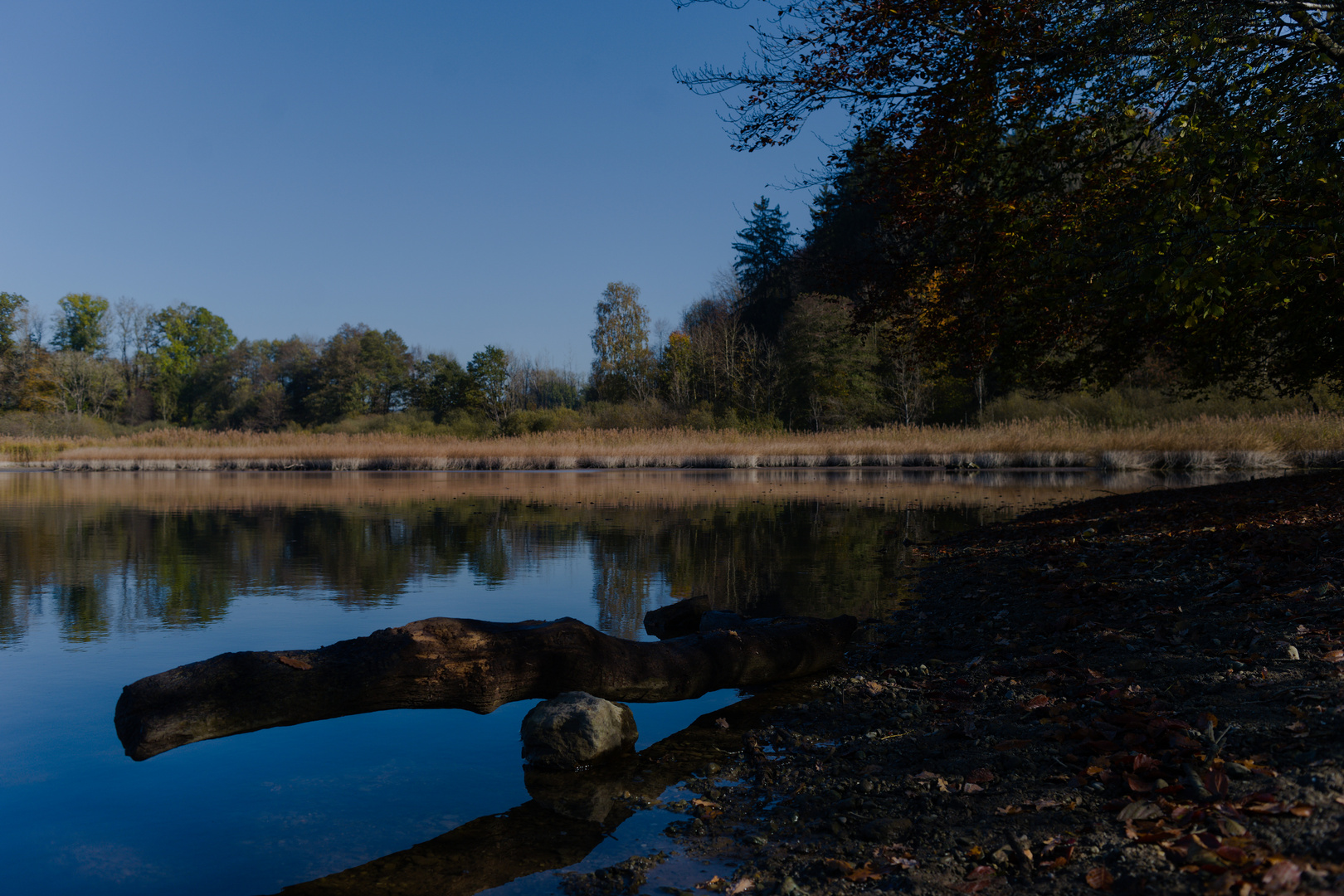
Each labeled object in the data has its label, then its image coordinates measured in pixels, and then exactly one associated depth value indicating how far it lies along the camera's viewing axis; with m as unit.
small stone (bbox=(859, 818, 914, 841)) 2.88
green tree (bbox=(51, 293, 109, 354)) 70.88
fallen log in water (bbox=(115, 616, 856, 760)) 3.43
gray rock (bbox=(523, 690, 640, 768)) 3.97
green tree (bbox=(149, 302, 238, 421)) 70.38
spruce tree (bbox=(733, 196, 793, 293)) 59.09
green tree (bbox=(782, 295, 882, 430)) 42.47
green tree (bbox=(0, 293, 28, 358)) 62.75
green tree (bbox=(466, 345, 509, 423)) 51.78
